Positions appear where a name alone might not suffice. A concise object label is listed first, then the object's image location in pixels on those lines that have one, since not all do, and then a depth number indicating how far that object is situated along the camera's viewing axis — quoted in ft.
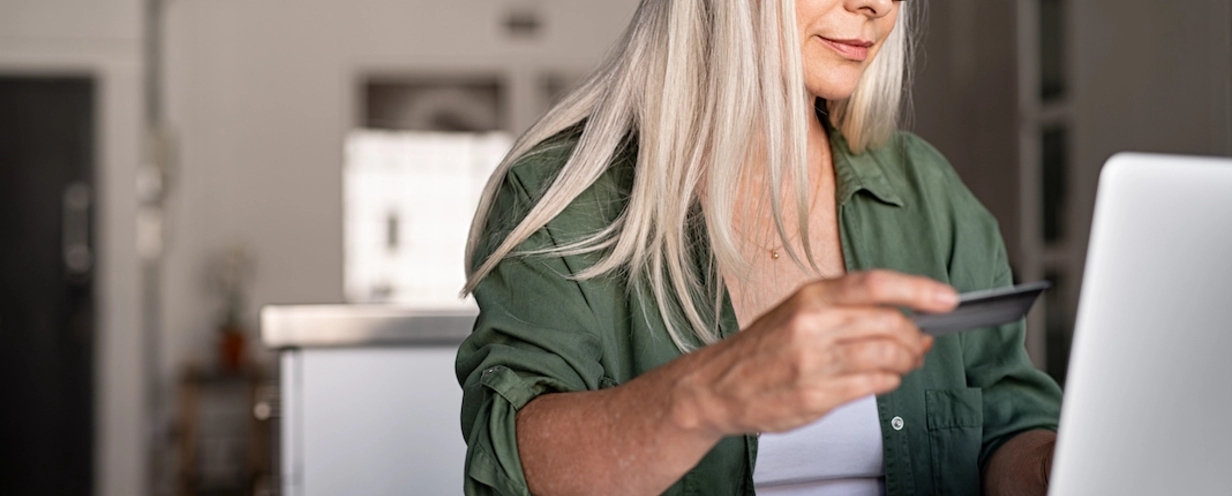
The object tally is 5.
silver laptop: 1.86
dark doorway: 16.98
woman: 3.14
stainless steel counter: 5.44
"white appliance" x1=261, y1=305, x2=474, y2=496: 5.57
